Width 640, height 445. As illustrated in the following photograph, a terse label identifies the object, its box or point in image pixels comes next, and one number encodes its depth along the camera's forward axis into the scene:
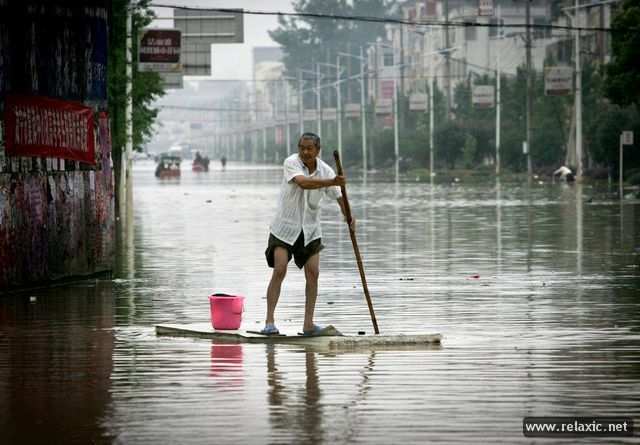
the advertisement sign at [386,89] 168.65
